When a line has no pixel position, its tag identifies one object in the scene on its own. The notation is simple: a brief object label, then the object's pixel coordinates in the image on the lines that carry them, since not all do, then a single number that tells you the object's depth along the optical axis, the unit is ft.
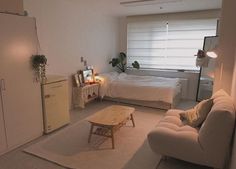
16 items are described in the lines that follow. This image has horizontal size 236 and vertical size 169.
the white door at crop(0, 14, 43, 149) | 8.51
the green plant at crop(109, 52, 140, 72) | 19.90
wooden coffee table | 9.22
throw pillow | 8.23
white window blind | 17.61
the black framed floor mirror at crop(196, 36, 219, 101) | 15.39
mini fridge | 10.61
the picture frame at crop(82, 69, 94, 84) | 15.67
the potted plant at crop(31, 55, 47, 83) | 9.76
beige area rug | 8.14
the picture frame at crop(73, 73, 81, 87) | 14.92
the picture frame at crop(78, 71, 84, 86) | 15.24
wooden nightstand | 14.71
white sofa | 6.61
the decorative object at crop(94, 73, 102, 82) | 16.51
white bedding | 14.35
